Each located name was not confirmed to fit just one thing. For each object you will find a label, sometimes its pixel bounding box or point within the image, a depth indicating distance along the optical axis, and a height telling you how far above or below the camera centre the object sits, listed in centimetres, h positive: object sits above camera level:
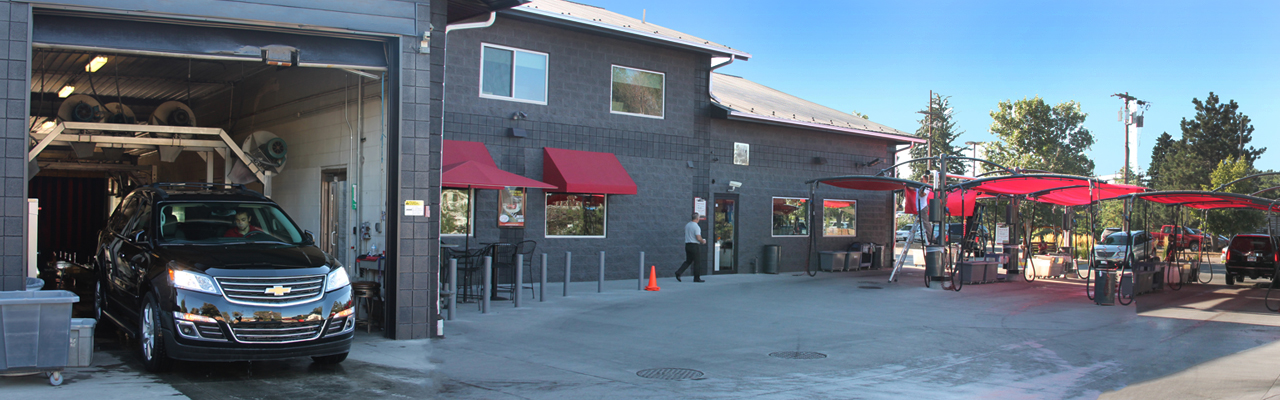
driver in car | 836 -27
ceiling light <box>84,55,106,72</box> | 1332 +221
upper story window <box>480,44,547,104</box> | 1636 +262
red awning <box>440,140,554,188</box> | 1303 +53
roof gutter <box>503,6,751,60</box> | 1604 +369
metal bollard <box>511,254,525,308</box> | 1275 -115
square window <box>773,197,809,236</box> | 2175 -14
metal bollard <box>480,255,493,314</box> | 1199 -119
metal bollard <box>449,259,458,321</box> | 1109 -105
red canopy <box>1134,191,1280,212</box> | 1563 +40
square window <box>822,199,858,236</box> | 2310 -16
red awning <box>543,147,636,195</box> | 1662 +70
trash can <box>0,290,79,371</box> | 631 -103
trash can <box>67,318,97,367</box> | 668 -118
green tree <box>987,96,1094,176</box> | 5425 +524
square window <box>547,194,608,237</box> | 1730 -18
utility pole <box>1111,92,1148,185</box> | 4384 +564
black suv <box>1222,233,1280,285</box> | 2034 -92
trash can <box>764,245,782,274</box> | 2106 -120
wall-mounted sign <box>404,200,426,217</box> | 949 -5
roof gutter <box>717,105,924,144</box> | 2002 +223
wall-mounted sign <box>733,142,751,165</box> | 2061 +138
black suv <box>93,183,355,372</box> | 687 -77
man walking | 1770 -68
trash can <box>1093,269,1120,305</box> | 1469 -125
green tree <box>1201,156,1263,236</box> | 3525 +16
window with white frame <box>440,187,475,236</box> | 1602 -15
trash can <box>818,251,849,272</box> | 2206 -131
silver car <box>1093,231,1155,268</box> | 2485 -104
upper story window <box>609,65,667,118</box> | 1830 +258
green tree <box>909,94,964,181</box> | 6906 +689
